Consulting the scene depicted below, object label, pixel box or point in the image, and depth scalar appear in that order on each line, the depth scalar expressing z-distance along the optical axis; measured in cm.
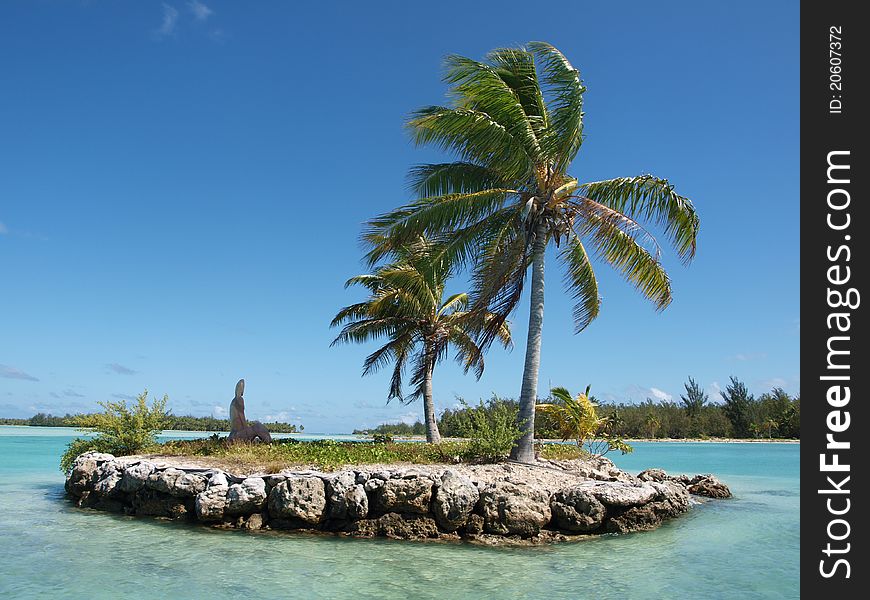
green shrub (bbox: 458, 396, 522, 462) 1090
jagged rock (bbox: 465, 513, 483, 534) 877
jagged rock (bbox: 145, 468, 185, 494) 987
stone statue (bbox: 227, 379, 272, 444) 1436
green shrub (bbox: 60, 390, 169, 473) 1348
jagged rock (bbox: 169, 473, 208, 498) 970
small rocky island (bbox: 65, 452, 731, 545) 879
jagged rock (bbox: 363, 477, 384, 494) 896
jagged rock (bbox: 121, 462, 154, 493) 1040
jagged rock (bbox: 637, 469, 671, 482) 1364
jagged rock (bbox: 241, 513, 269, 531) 904
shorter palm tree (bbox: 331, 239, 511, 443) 1867
